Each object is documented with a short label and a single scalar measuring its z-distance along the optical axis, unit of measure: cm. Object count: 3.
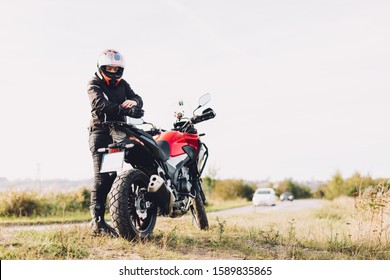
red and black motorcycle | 511
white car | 2860
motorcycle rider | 568
